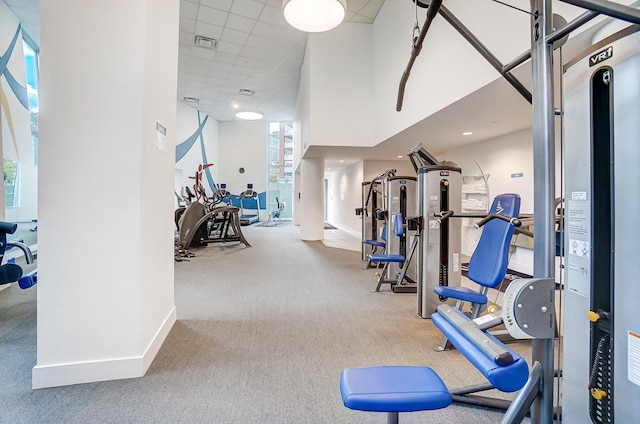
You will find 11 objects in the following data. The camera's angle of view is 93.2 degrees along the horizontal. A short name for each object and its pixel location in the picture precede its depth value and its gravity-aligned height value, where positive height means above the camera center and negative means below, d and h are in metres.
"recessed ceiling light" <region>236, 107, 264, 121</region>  9.88 +3.34
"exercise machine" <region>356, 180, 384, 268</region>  5.70 -0.04
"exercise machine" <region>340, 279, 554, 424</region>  0.96 -0.58
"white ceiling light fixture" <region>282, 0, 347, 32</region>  4.05 +2.79
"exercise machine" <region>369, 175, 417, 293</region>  4.33 +0.02
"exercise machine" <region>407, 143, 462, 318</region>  3.02 -0.18
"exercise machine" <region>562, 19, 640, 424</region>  0.93 -0.05
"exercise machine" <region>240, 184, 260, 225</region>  14.80 +0.36
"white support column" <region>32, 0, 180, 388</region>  1.83 +0.15
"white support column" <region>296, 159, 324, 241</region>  8.45 +0.44
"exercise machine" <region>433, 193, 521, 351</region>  2.01 -0.30
